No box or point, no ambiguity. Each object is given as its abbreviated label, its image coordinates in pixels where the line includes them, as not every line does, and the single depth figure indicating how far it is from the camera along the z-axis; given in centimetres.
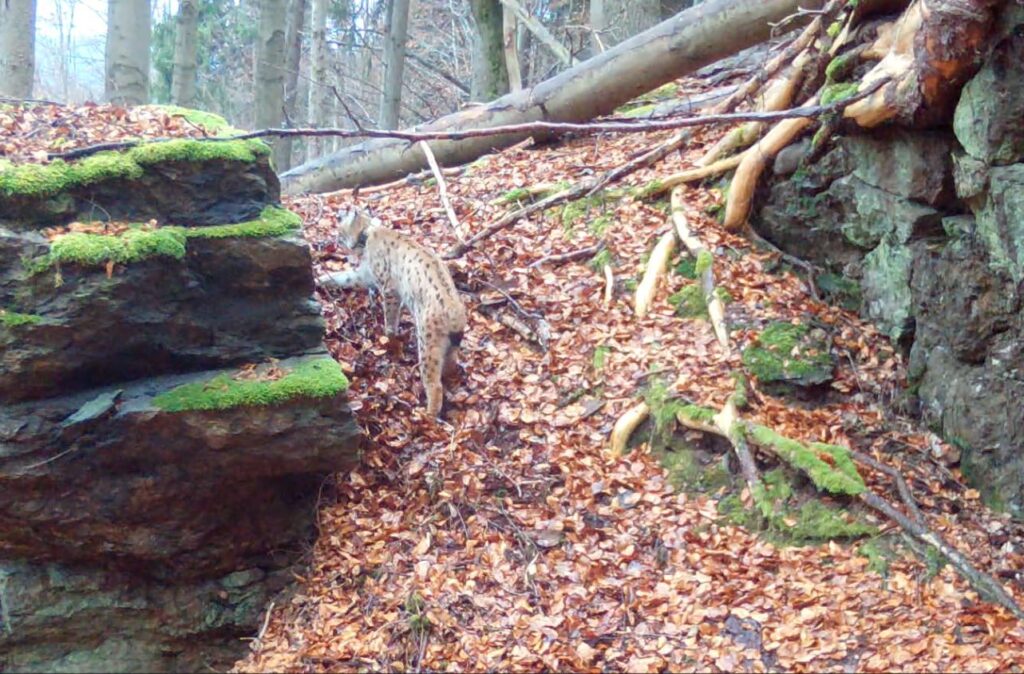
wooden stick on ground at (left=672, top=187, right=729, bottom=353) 783
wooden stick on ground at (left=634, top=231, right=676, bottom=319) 845
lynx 783
